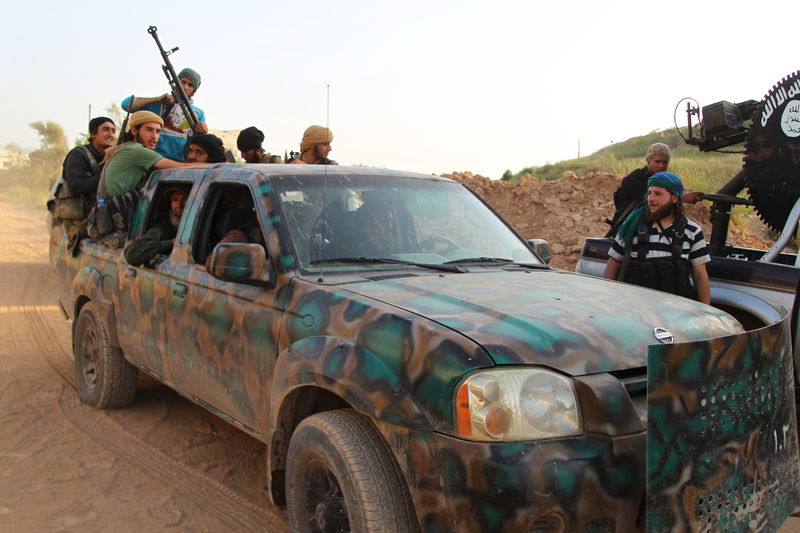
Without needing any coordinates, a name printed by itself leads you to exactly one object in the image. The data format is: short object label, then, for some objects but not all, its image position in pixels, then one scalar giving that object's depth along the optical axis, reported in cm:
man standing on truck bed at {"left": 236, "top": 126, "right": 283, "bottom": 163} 644
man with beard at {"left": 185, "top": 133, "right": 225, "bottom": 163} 589
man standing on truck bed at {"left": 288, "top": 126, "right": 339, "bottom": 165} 649
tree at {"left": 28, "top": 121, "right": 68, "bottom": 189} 4481
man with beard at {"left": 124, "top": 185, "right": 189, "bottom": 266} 457
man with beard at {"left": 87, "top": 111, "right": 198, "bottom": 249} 526
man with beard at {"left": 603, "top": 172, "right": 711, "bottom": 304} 500
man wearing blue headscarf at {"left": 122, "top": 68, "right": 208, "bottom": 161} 738
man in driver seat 362
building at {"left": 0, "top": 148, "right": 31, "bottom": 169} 5142
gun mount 568
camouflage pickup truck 227
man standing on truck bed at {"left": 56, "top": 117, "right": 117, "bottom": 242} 621
